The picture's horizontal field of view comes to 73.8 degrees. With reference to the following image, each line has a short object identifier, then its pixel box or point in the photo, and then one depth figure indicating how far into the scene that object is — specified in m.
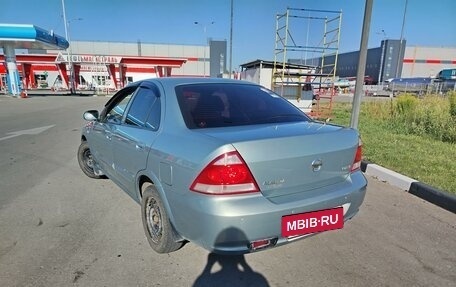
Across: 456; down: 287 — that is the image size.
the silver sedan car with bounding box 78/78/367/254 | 2.12
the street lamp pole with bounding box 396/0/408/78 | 62.12
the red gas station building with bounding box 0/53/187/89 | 37.59
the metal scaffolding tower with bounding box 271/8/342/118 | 11.36
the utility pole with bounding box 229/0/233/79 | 21.51
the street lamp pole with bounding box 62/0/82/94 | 35.44
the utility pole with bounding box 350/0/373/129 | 5.72
